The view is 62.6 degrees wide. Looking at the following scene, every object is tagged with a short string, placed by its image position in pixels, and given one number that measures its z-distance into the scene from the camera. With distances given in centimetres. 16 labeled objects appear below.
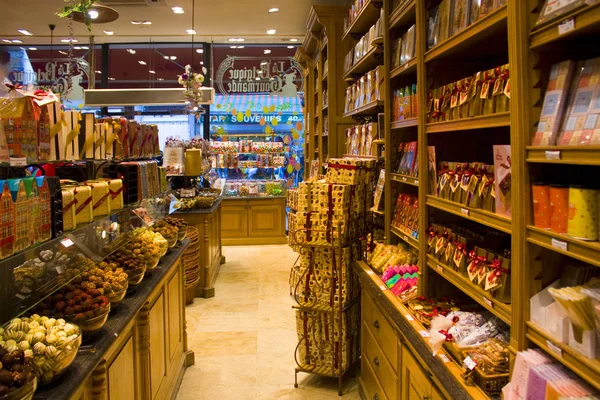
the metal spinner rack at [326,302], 366
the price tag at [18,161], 190
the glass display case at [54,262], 169
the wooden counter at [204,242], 616
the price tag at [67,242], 212
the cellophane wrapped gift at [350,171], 383
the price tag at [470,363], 179
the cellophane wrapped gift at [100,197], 264
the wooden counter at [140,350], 187
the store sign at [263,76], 1006
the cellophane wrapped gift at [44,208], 197
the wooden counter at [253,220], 935
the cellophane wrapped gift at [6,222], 165
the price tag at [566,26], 135
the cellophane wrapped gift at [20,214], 176
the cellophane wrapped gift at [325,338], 371
